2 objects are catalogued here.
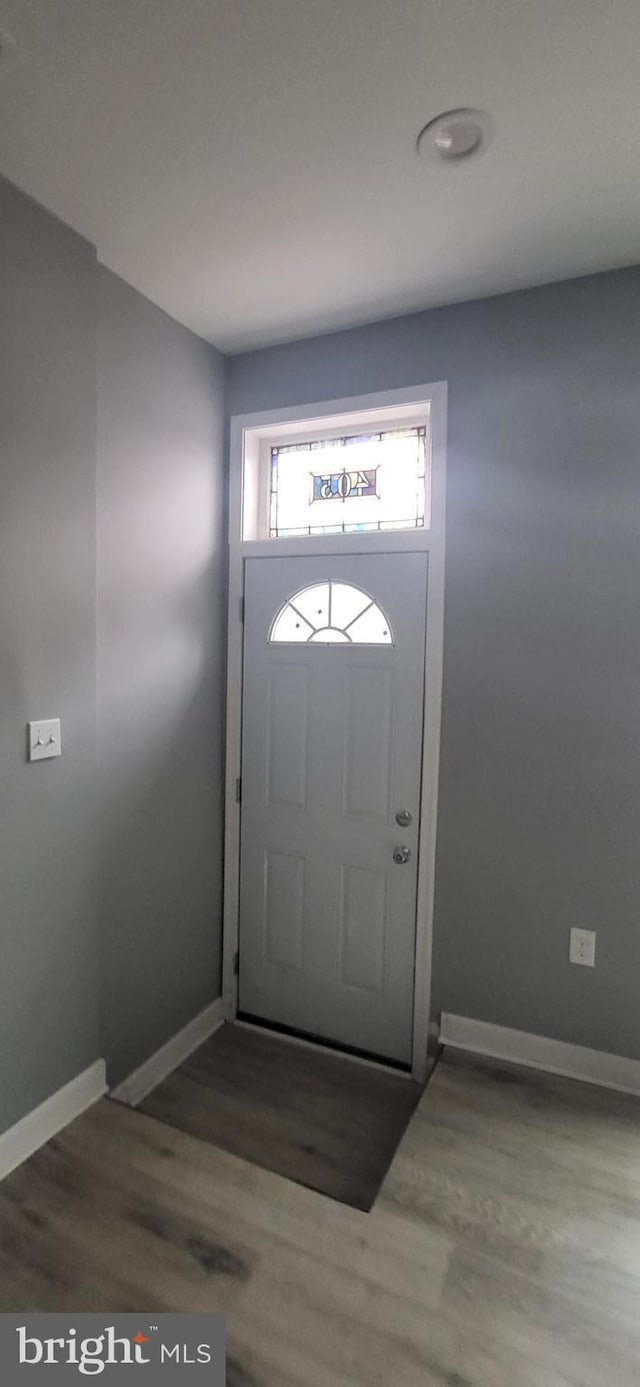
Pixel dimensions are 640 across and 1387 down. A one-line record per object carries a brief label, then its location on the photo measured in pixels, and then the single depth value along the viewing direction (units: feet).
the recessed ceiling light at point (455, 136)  4.38
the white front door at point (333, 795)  7.34
